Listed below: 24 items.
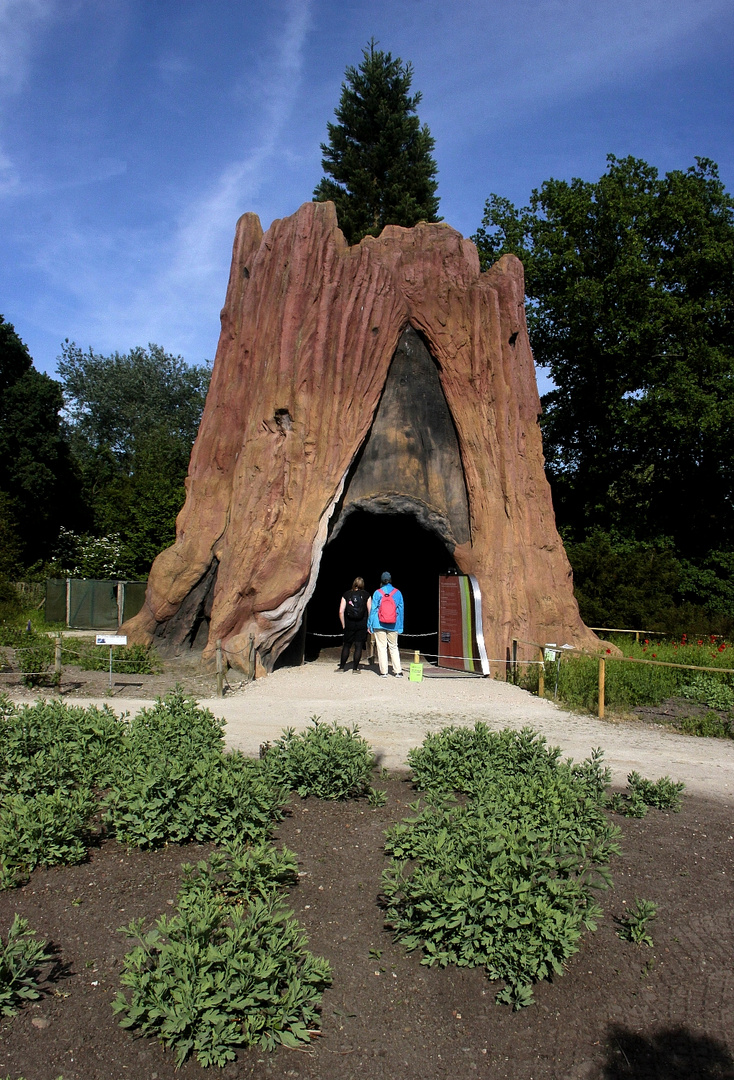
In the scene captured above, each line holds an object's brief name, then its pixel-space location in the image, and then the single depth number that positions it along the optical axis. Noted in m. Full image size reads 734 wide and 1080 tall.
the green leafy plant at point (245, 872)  4.08
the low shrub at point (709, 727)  9.03
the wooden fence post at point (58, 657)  10.81
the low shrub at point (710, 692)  10.06
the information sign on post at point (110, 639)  10.56
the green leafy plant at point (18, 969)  3.21
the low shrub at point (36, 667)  10.66
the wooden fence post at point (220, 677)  10.84
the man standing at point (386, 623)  12.91
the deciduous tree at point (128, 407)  41.19
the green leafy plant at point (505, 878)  3.62
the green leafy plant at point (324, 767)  5.98
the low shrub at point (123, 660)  12.38
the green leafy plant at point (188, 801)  4.91
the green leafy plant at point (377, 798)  5.82
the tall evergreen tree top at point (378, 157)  30.09
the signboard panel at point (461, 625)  13.49
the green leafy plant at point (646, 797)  5.77
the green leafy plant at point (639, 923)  3.98
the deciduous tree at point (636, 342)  23.12
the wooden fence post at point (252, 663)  12.33
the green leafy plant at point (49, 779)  4.54
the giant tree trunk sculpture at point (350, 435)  13.31
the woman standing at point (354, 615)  13.28
